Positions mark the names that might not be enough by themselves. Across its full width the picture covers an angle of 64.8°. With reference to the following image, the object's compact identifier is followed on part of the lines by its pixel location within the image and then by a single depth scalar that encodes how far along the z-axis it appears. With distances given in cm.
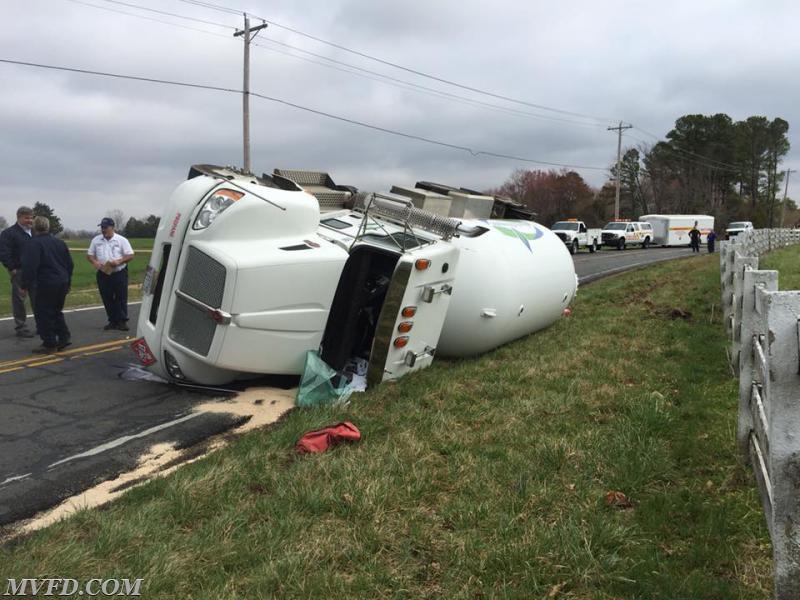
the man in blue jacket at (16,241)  956
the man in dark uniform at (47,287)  790
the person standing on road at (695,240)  3566
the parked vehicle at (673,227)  4831
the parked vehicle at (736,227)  4991
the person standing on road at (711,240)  3547
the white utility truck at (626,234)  4228
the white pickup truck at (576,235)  3634
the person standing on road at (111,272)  958
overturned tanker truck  550
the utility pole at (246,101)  2606
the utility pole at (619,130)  5697
